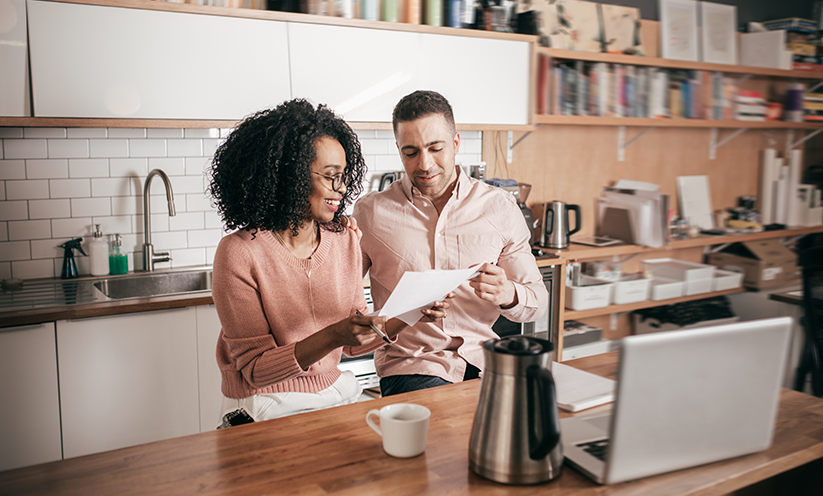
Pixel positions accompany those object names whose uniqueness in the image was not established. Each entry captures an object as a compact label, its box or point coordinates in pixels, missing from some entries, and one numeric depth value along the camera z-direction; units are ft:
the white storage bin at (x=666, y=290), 13.05
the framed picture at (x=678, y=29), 13.66
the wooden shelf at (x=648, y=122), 11.89
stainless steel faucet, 9.45
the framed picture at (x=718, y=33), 14.30
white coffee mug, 3.61
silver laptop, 3.08
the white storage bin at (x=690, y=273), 13.41
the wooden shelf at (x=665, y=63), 11.77
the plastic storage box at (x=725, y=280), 13.83
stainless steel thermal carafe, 3.23
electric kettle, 11.72
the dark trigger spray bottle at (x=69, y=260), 9.07
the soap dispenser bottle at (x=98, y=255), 9.13
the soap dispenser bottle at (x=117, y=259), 9.34
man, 6.51
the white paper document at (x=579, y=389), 4.36
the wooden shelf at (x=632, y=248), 11.20
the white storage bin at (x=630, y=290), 12.36
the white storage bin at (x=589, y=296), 11.73
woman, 5.06
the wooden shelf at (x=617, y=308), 11.76
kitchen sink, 9.30
